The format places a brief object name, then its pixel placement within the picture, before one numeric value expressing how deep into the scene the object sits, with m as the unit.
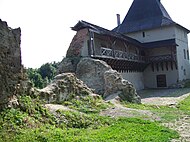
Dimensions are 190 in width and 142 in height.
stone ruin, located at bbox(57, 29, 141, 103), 11.37
